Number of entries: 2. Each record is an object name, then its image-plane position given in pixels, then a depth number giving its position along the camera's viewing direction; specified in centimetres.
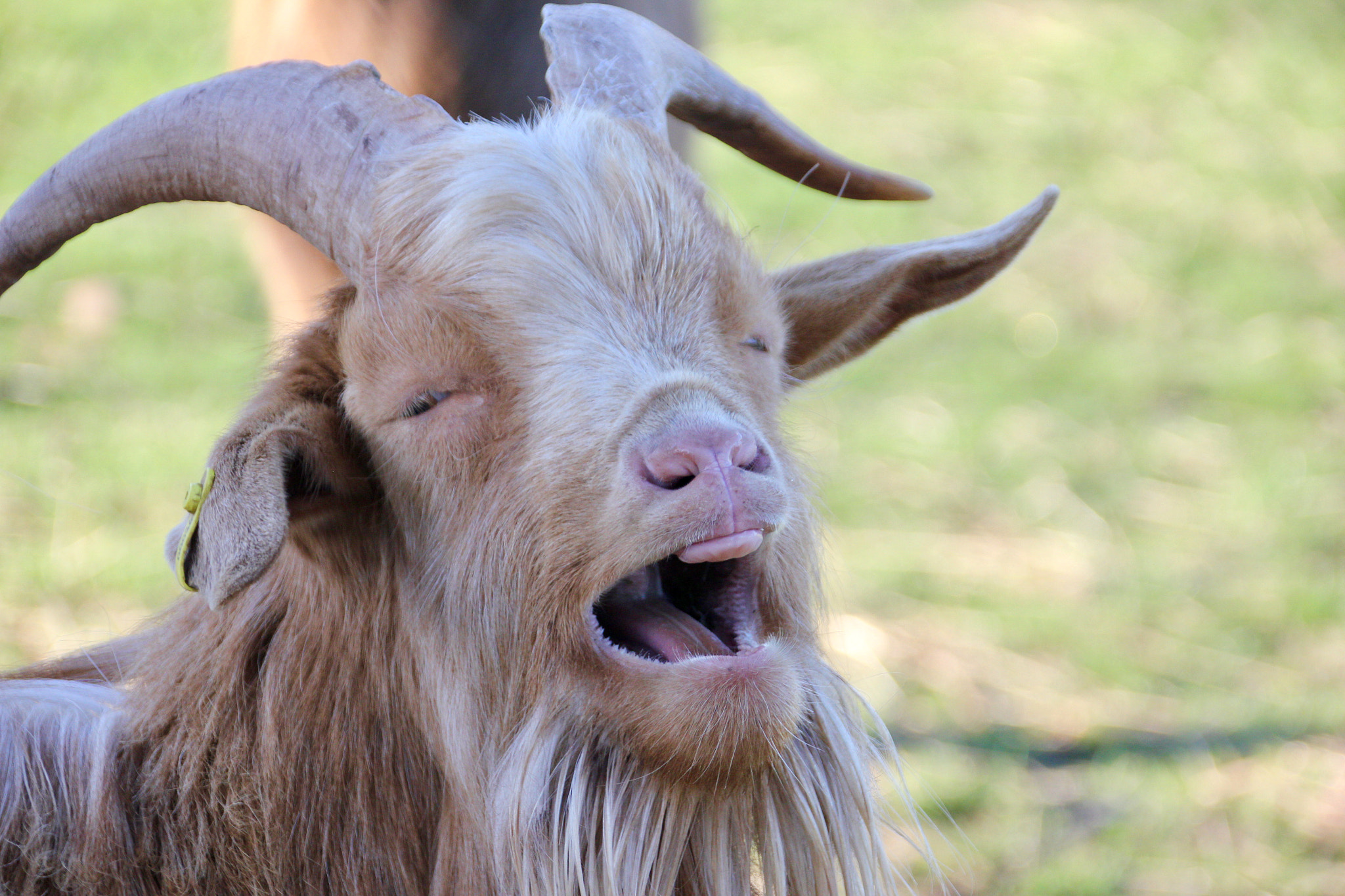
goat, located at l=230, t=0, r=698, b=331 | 740
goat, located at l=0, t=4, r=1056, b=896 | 440
